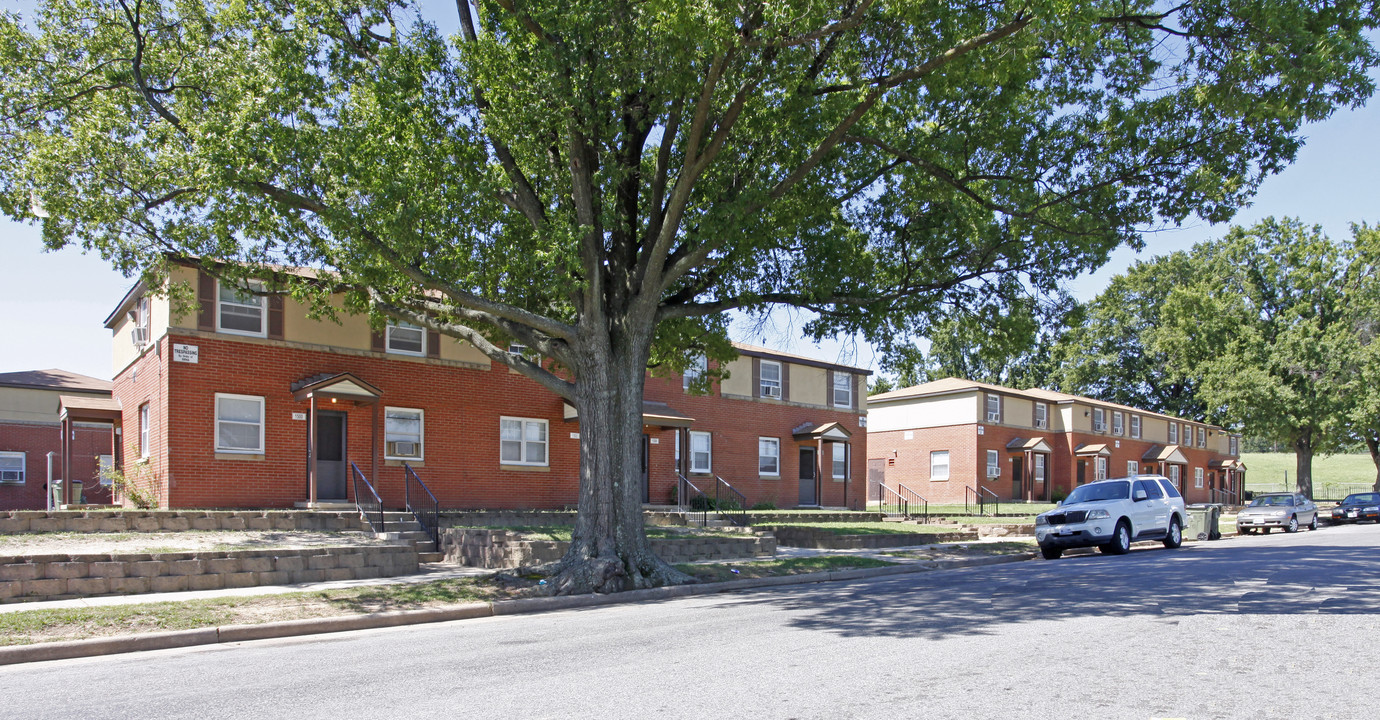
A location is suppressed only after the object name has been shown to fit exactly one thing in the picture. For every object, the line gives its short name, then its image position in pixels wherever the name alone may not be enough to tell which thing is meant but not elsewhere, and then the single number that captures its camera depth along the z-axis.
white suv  19.06
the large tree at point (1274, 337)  44.16
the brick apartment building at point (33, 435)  29.72
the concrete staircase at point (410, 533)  17.42
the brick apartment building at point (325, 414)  19.67
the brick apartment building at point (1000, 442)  41.88
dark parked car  37.69
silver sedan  29.45
